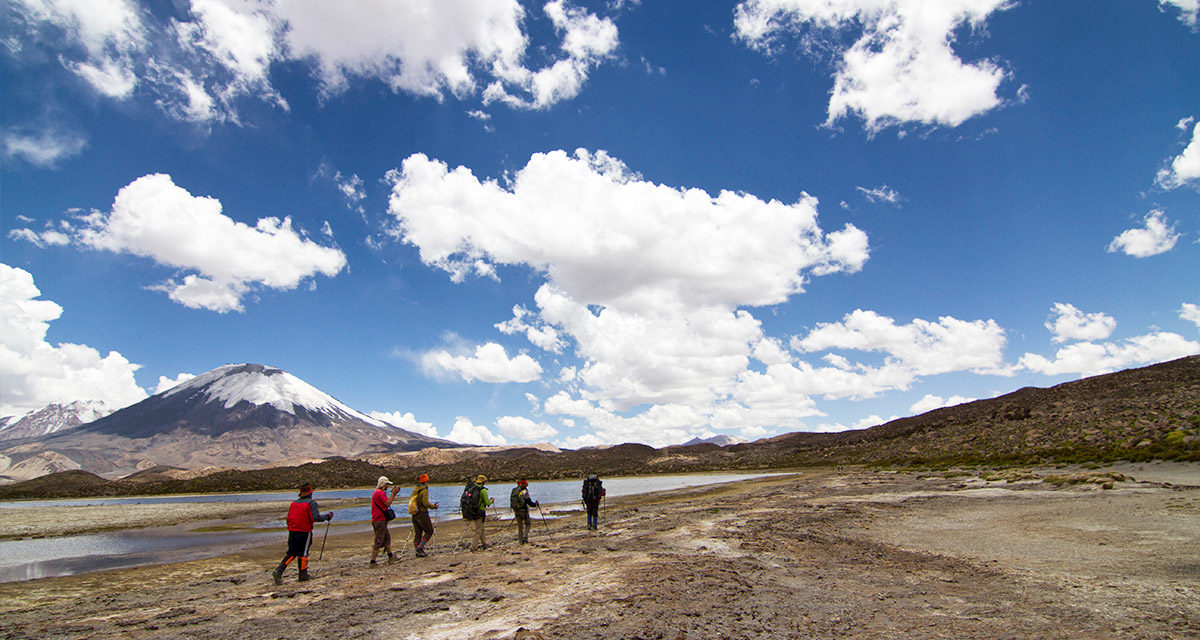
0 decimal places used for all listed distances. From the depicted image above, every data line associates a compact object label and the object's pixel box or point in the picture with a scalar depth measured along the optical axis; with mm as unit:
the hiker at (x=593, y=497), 21812
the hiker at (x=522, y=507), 18906
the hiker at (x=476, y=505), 17891
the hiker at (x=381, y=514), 16016
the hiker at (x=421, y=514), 17562
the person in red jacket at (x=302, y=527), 14000
